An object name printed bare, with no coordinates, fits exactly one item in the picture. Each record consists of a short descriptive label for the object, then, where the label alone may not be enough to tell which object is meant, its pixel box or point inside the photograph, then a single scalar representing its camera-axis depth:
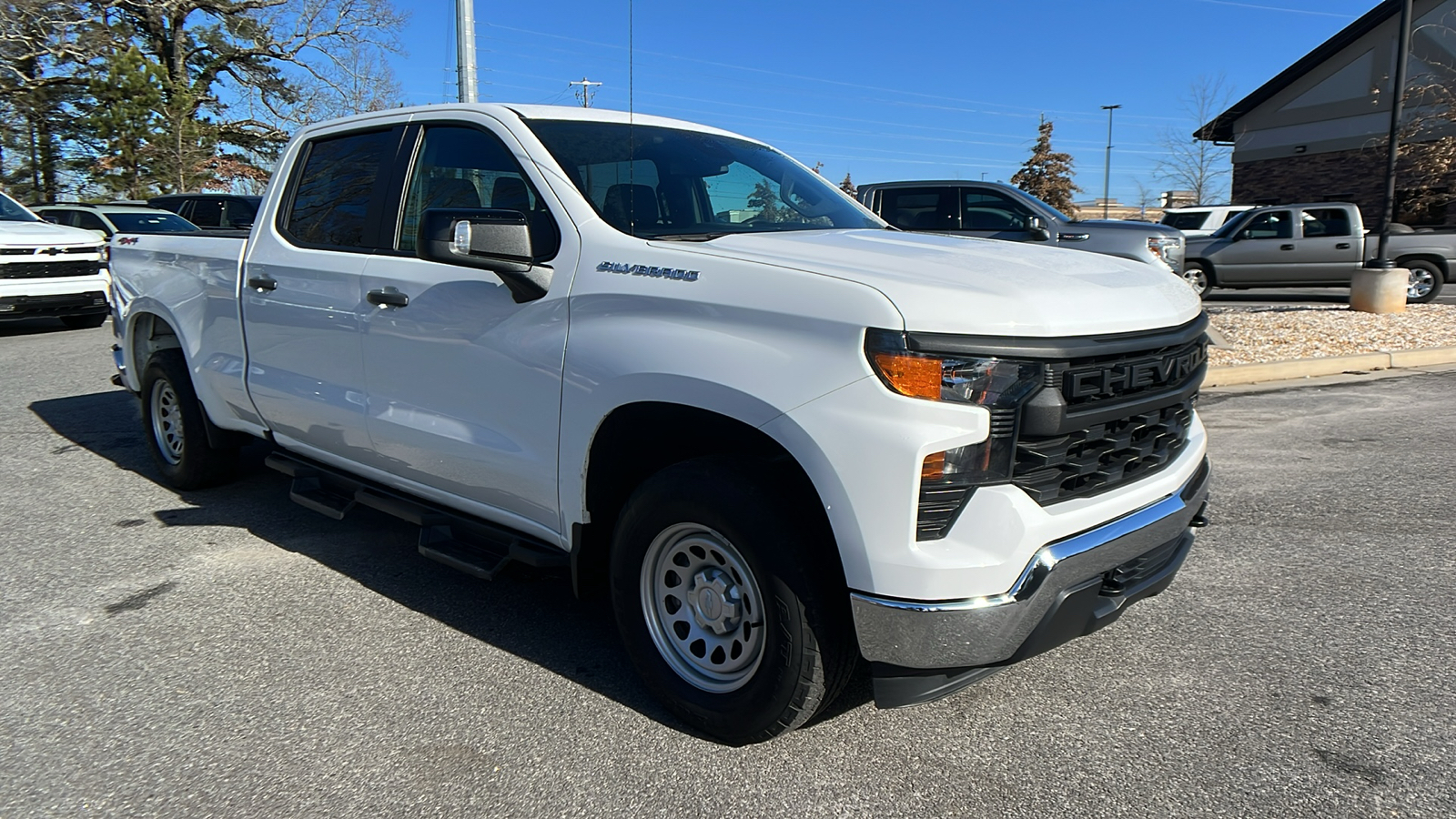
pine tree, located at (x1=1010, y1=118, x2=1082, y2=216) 54.06
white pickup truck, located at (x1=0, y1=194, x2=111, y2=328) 11.79
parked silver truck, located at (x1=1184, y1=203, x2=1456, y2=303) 16.48
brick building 26.27
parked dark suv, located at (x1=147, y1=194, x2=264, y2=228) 16.98
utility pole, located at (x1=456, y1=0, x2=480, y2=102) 10.89
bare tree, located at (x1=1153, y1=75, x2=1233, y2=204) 36.56
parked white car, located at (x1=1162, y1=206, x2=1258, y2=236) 22.38
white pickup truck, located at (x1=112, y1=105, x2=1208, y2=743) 2.47
